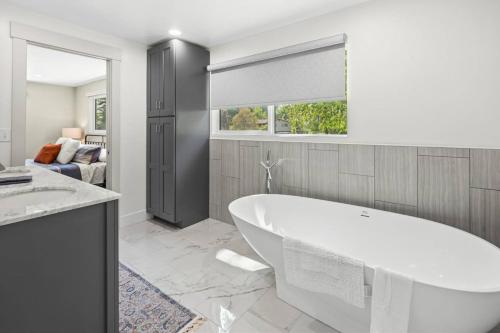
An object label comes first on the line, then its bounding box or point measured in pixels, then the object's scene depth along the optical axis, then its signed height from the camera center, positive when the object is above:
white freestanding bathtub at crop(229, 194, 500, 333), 1.13 -0.57
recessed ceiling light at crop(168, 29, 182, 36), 2.98 +1.52
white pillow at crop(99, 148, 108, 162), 4.96 +0.16
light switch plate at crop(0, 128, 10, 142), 2.46 +0.28
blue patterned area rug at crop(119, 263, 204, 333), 1.67 -1.00
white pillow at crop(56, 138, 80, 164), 4.79 +0.25
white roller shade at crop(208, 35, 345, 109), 2.48 +0.96
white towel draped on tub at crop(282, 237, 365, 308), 1.34 -0.58
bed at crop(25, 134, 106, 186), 4.39 -0.09
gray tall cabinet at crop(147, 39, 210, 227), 3.21 +0.41
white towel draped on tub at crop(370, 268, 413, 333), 1.19 -0.63
